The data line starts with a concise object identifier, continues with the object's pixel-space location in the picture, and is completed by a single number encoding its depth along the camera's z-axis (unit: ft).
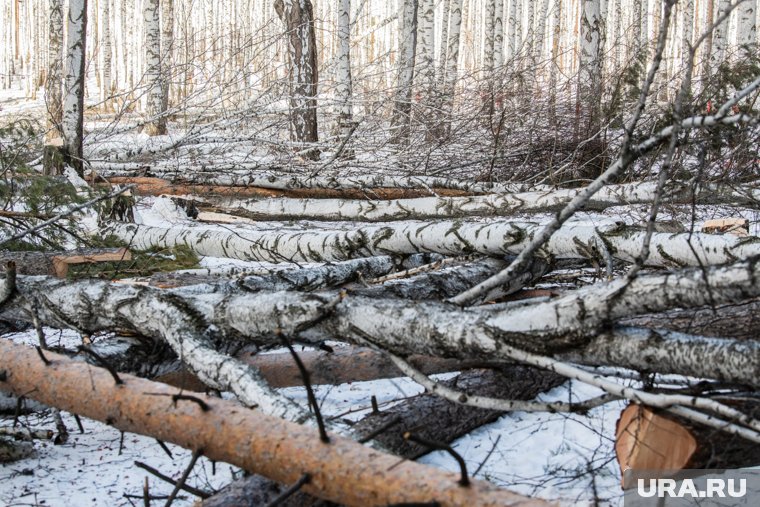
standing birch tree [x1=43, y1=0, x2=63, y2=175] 37.85
